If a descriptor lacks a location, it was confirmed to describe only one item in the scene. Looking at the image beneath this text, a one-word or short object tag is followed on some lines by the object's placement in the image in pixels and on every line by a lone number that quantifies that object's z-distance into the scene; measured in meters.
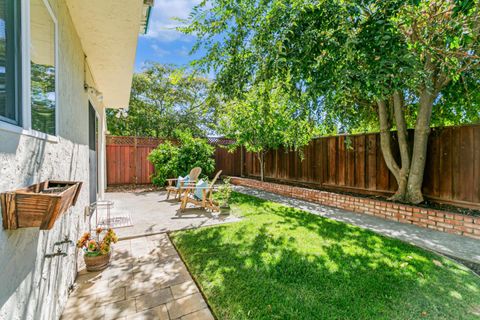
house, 1.09
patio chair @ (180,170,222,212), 4.99
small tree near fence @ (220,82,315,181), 6.14
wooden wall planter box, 0.97
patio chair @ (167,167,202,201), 5.93
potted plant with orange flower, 2.59
